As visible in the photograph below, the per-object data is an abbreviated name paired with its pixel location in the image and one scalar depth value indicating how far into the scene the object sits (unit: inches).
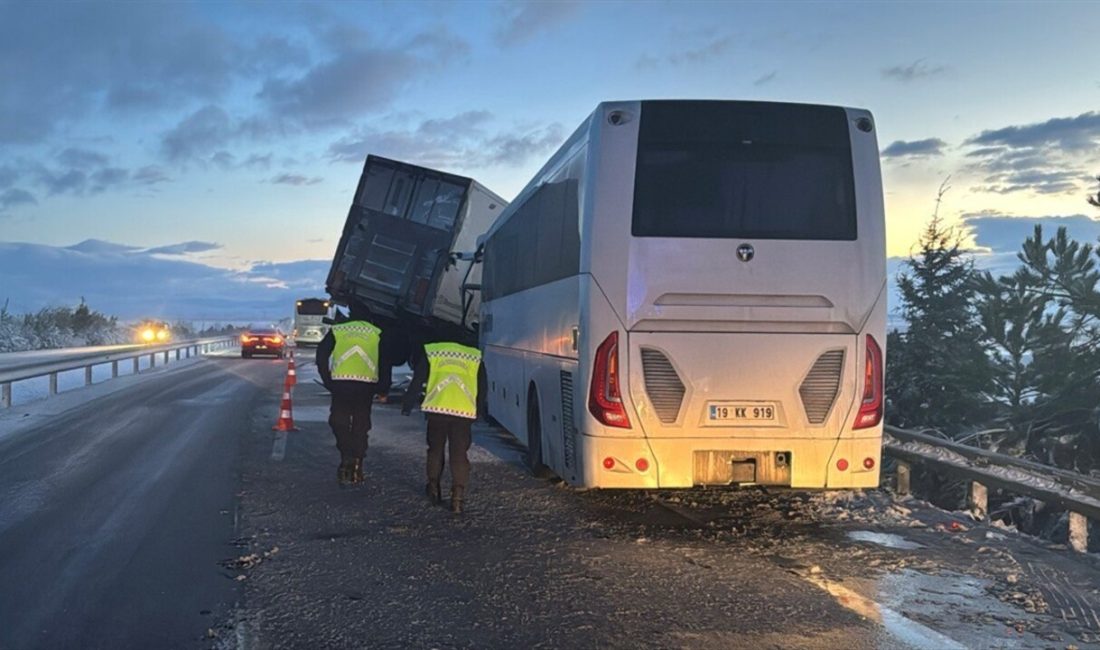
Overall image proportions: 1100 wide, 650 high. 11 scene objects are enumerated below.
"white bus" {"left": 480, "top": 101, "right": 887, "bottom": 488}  283.1
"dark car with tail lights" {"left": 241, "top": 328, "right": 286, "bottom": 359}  1669.5
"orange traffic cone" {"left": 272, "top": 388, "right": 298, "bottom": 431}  548.4
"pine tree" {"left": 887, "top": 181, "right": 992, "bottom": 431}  807.7
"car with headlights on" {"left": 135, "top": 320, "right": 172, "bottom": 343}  2228.1
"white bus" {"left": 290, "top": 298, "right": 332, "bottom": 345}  1872.5
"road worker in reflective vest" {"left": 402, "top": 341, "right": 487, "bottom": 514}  326.6
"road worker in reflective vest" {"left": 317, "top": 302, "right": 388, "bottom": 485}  375.6
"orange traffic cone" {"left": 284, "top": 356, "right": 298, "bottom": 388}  570.4
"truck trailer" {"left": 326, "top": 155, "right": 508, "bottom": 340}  698.2
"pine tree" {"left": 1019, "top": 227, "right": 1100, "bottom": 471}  641.6
